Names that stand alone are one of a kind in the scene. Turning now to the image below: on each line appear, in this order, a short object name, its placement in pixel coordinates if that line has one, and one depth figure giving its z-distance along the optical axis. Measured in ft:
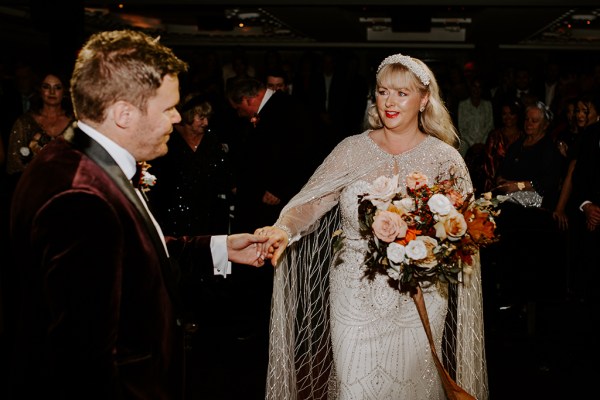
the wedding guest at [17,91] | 24.43
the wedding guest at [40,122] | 17.38
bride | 10.38
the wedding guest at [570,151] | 18.40
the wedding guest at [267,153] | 18.75
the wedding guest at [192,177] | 16.93
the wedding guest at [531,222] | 17.38
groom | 4.92
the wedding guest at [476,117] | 27.43
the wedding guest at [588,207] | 17.15
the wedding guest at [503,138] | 20.60
